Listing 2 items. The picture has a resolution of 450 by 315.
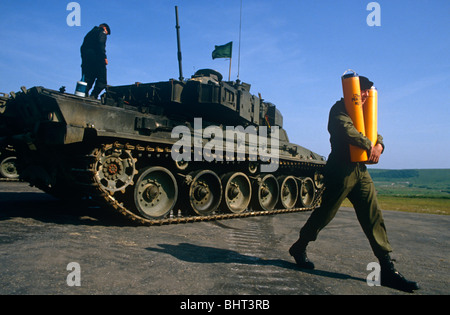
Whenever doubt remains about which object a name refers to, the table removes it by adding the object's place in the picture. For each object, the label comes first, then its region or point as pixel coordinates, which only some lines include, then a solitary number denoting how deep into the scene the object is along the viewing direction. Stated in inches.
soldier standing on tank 315.6
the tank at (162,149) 237.0
